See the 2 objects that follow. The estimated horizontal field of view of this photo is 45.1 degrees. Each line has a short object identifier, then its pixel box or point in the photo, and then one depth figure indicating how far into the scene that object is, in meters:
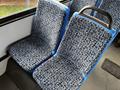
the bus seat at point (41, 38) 1.46
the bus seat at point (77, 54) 1.19
